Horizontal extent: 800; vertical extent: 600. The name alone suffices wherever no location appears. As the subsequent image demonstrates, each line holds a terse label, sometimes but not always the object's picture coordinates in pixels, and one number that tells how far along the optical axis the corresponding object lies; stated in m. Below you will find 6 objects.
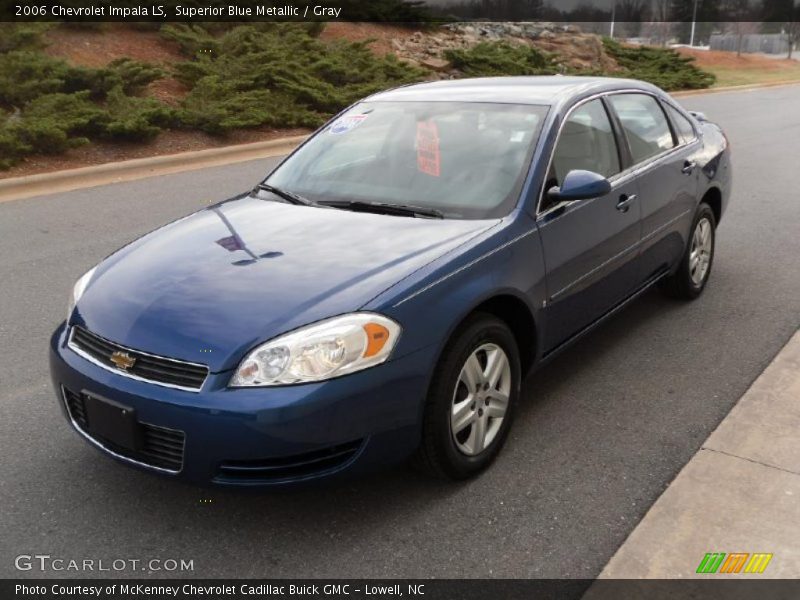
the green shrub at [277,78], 13.46
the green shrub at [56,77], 12.51
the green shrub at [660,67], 26.61
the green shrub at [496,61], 22.14
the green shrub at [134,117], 11.65
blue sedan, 2.88
